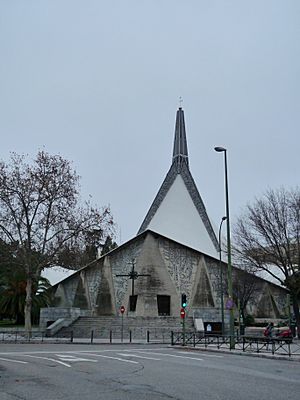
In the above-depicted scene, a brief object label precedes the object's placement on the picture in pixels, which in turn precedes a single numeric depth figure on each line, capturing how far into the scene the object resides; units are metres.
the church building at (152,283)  54.81
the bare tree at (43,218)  34.44
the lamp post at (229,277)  21.84
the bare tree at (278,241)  32.25
